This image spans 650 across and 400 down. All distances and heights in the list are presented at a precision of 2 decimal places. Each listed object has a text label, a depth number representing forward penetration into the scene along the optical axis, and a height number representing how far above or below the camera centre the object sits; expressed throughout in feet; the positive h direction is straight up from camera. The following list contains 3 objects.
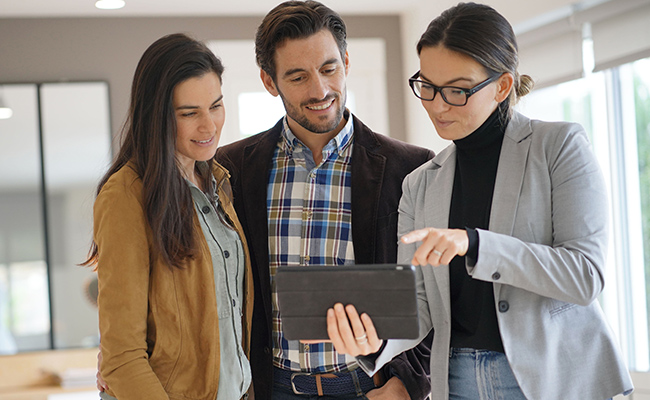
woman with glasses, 4.28 -0.26
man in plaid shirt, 5.89 +0.12
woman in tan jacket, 4.67 -0.24
